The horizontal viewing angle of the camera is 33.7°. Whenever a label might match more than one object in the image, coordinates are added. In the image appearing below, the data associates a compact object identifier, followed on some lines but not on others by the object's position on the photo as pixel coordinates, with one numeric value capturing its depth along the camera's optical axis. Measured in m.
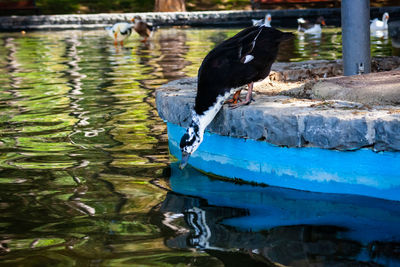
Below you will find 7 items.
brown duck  18.56
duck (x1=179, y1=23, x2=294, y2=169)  4.68
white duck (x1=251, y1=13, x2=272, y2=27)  21.14
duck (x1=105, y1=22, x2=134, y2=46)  17.78
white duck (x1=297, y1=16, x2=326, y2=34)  19.75
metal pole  6.14
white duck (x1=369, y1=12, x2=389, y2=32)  19.56
